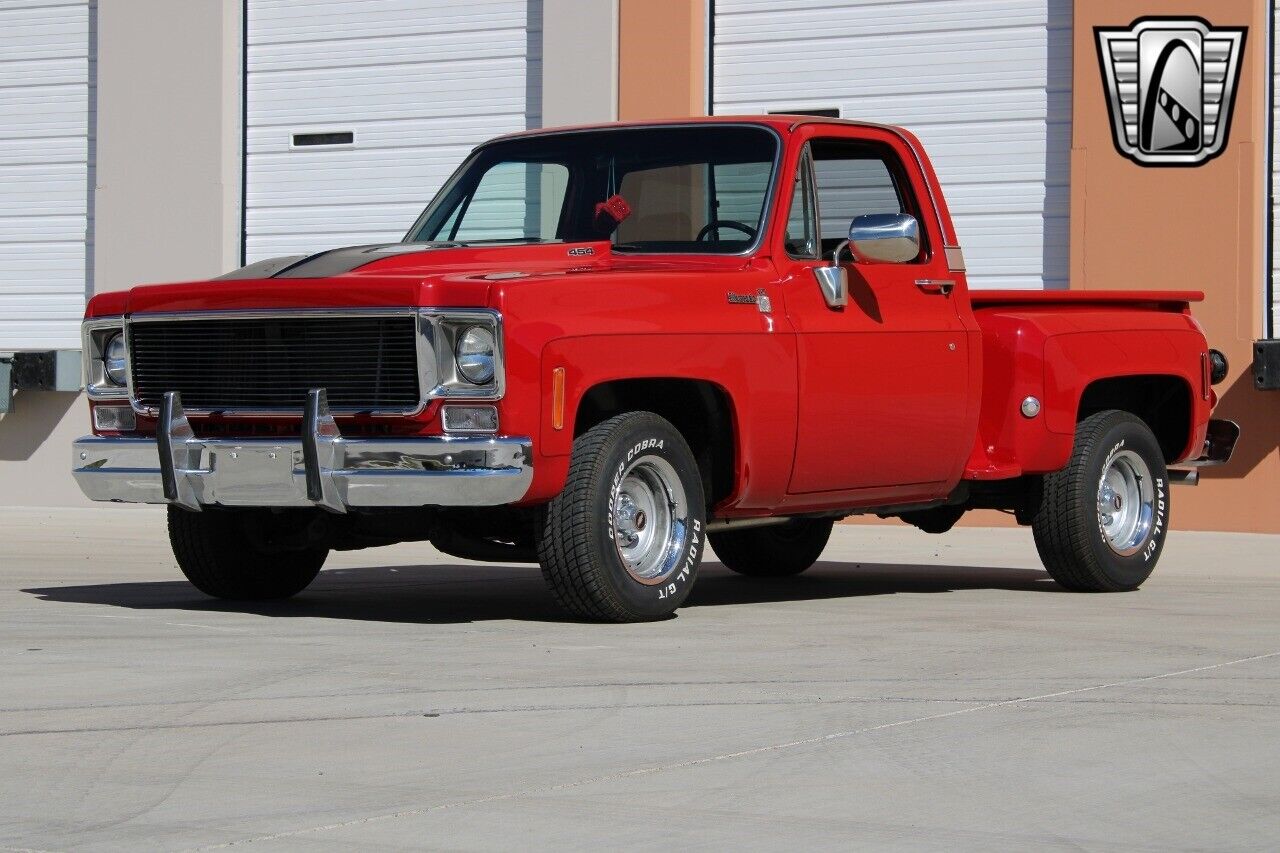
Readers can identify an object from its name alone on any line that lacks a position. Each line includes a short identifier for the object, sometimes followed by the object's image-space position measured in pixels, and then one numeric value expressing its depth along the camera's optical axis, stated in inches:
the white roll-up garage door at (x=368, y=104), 699.4
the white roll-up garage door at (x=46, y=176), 751.1
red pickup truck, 290.8
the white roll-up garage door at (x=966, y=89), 629.9
